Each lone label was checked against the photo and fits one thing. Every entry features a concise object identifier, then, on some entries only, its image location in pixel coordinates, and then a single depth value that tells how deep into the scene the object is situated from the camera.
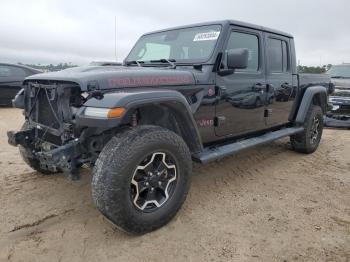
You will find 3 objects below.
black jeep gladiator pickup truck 2.80
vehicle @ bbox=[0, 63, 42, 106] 9.85
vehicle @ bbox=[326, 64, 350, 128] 8.53
